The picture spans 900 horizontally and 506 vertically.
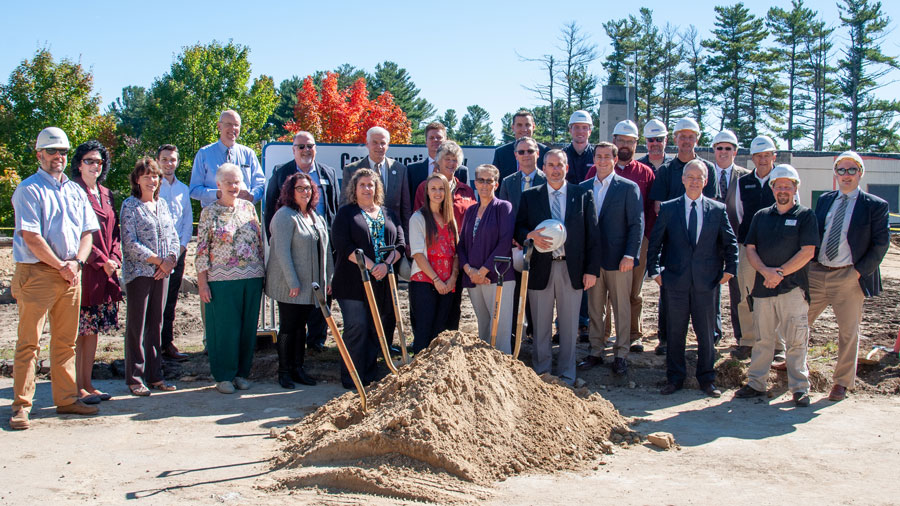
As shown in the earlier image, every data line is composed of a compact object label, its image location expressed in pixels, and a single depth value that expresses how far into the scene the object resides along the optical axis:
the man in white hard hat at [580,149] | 8.05
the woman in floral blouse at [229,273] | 6.74
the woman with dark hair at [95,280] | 6.41
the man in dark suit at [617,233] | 7.05
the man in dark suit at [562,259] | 6.85
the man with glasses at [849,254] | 6.60
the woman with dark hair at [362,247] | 6.73
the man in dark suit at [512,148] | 8.20
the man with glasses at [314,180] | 7.54
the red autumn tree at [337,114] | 37.53
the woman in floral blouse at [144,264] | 6.69
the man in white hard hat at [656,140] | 8.12
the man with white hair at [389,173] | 7.68
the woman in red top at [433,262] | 6.71
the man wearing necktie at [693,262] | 6.75
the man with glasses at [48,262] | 5.68
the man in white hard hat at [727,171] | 7.74
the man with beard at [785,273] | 6.45
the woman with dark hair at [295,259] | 6.80
